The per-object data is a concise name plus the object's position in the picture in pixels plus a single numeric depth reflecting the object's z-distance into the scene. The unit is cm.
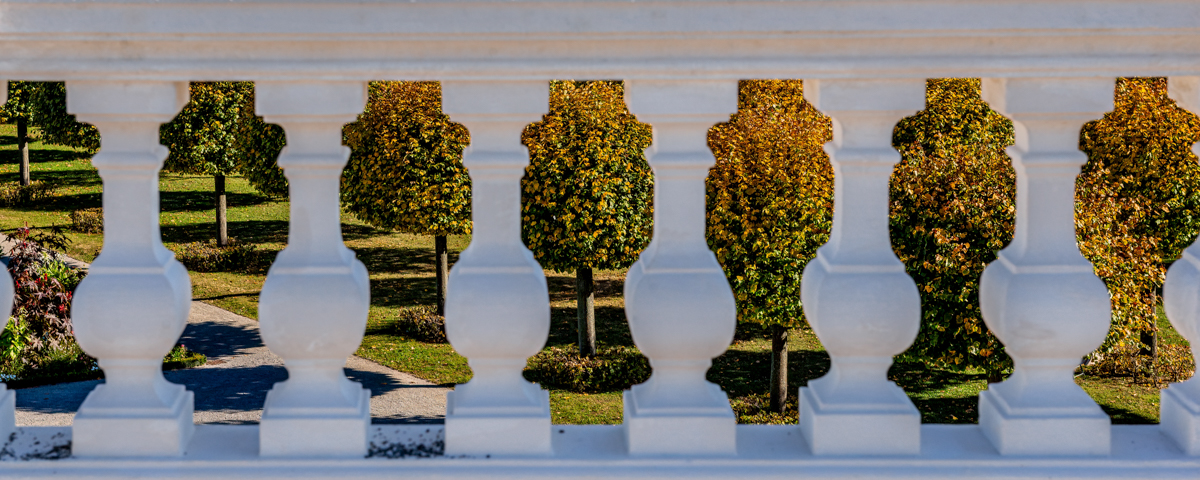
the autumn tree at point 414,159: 1748
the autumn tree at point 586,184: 1598
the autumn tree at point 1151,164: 1509
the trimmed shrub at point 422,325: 1781
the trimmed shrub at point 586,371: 1571
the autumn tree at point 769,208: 1348
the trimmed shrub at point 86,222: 2572
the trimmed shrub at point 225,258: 2319
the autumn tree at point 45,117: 2742
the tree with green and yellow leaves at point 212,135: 2409
